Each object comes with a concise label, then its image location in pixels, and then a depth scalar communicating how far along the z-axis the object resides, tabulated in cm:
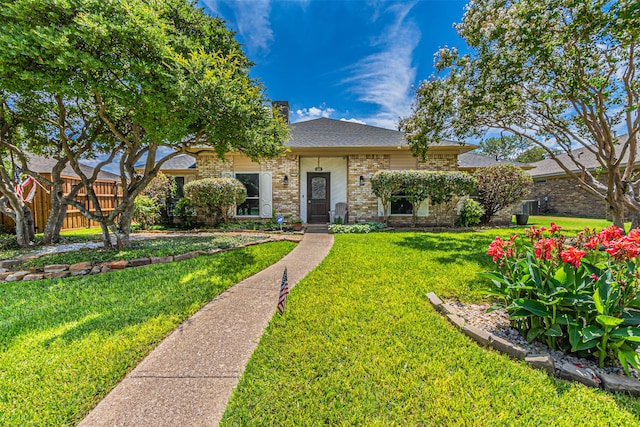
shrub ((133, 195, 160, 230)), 945
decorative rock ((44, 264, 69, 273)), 460
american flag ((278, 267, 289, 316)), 254
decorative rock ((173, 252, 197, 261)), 565
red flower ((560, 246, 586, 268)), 215
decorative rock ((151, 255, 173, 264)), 537
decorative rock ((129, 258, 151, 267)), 514
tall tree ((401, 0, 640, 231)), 534
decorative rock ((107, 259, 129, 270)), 493
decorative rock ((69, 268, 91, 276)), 465
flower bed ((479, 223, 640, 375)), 206
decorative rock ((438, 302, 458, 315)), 310
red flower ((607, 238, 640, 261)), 200
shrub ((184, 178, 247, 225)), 953
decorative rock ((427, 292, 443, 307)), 329
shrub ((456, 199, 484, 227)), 1056
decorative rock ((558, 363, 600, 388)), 200
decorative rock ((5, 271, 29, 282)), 441
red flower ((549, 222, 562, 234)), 255
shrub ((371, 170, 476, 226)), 980
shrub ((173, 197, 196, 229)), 995
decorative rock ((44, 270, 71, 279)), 452
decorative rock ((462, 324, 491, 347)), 251
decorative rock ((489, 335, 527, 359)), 230
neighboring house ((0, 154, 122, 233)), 866
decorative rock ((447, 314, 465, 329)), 280
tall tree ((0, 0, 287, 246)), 378
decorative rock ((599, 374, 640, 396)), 191
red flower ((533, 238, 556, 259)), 239
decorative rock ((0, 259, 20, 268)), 477
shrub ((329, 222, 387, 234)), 952
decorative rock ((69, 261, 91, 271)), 468
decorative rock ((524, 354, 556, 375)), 214
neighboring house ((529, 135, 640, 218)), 1566
